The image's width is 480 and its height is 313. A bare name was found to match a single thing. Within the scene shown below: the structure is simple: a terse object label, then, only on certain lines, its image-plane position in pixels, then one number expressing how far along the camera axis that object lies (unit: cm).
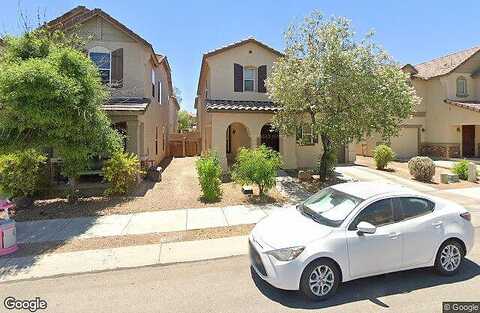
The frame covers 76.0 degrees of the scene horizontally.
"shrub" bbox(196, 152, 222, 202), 1079
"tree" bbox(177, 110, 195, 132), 5226
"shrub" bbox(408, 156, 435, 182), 1474
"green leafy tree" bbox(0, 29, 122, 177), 816
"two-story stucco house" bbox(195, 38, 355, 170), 1584
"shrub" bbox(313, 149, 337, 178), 1427
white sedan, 439
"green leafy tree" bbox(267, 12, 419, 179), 1180
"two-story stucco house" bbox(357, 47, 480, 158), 2303
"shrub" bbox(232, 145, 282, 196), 1077
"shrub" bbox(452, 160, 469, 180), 1511
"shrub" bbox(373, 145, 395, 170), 1750
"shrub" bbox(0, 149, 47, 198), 1021
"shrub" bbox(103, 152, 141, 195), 1116
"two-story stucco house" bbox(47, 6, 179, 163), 1342
